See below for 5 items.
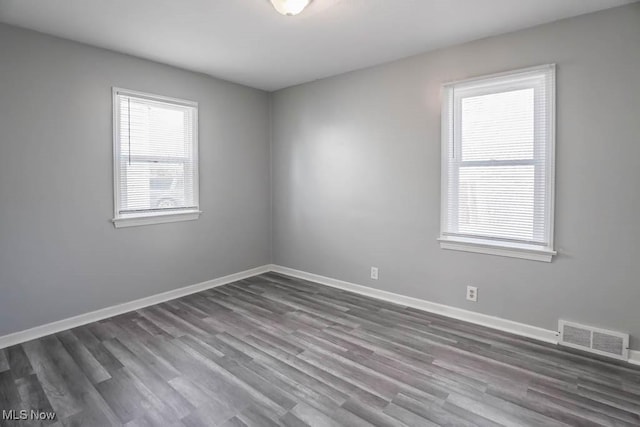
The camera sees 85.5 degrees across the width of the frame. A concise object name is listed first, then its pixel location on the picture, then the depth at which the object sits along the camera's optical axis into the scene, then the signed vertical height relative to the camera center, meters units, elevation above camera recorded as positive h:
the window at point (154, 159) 3.36 +0.48
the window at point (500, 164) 2.77 +0.37
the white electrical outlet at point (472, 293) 3.15 -0.79
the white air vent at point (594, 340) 2.50 -0.99
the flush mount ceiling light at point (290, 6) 2.29 +1.34
